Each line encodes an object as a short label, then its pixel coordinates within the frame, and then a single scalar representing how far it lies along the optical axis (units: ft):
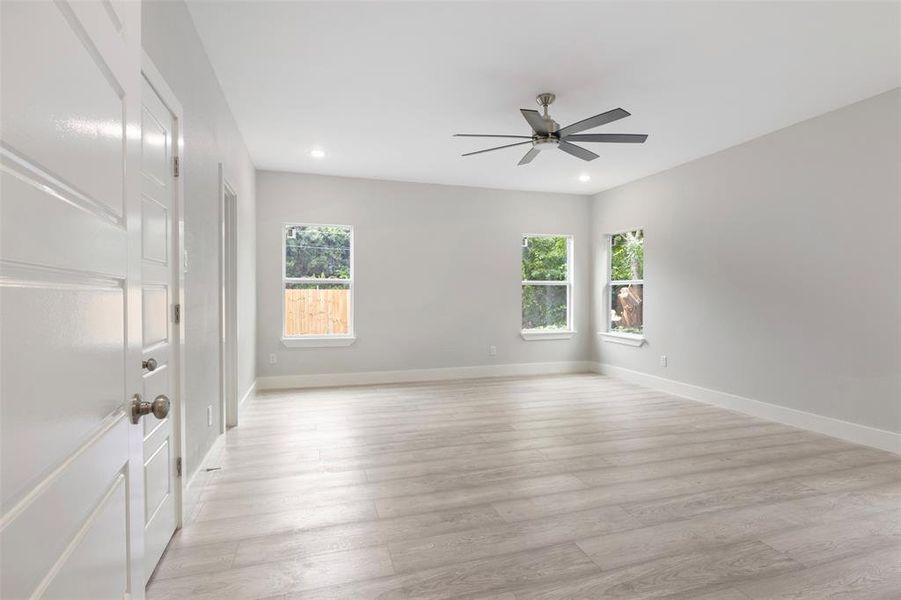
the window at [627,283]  19.54
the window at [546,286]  21.57
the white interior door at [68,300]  1.60
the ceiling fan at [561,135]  9.77
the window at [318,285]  18.33
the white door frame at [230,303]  12.87
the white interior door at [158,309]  5.72
